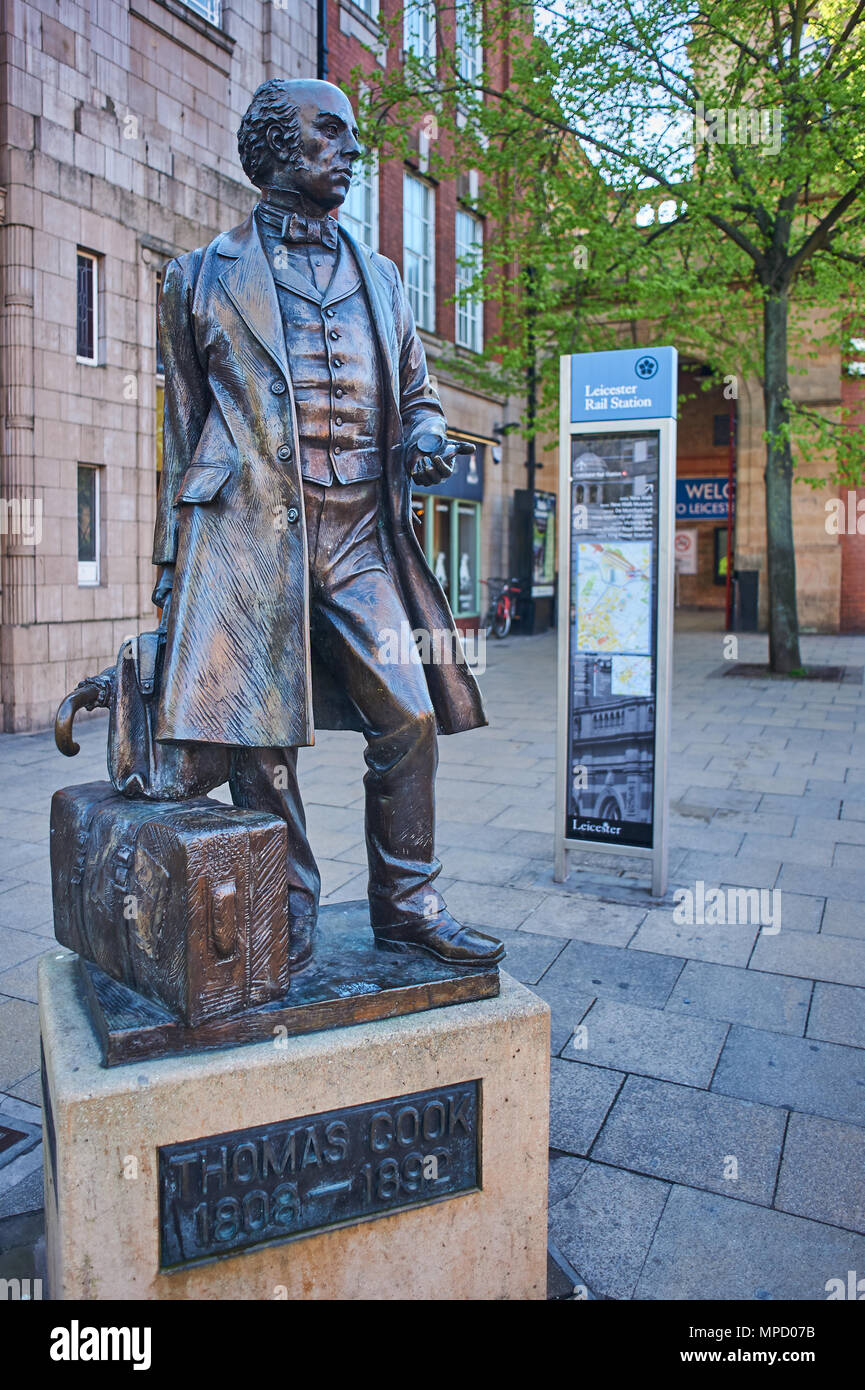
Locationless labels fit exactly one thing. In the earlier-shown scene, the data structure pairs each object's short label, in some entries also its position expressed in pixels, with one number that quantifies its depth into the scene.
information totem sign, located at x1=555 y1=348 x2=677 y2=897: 6.18
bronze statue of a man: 2.76
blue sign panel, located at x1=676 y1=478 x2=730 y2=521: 29.89
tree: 13.30
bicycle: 22.83
